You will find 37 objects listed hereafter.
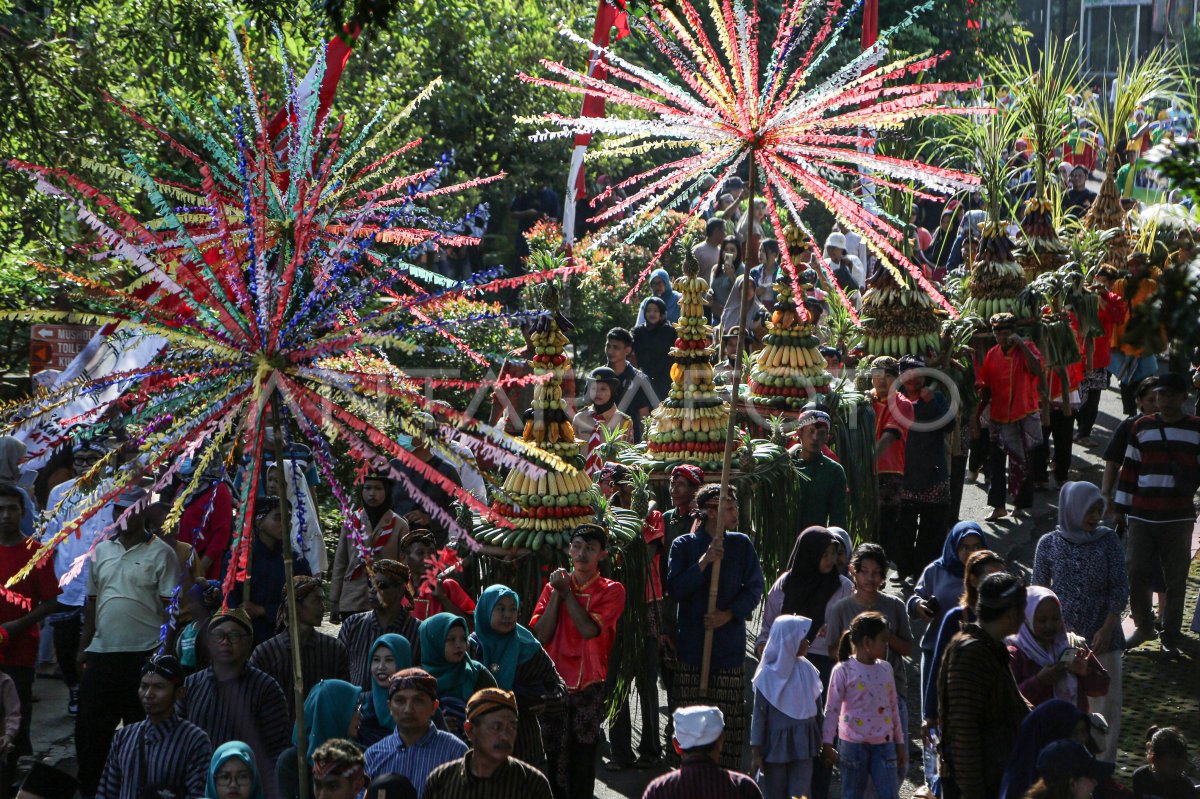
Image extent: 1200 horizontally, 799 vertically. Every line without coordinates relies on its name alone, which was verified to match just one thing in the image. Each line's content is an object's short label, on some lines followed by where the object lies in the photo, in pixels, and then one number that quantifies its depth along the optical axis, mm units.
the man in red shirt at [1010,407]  25656
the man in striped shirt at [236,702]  14484
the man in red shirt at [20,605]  17266
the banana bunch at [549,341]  17797
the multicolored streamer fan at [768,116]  12891
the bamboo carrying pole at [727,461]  13898
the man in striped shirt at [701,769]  12383
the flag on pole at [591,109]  22781
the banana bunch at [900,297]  26531
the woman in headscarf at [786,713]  15430
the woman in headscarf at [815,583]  17000
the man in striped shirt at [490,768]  12297
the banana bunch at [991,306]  28219
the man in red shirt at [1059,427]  27328
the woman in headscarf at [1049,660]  14570
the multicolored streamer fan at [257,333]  10305
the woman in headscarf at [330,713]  13852
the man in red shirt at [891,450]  23219
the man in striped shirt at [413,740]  13156
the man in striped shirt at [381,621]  15578
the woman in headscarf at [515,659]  15320
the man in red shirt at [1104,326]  29328
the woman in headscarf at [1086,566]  17266
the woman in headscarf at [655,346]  28406
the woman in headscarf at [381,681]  14430
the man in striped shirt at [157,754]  13562
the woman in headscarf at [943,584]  16312
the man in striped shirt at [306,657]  15406
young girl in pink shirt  15125
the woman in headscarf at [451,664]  14750
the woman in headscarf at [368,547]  18344
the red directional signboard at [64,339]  20172
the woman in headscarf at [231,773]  12812
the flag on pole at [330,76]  17816
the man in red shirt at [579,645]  16328
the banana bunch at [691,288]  21172
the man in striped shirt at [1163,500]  20219
